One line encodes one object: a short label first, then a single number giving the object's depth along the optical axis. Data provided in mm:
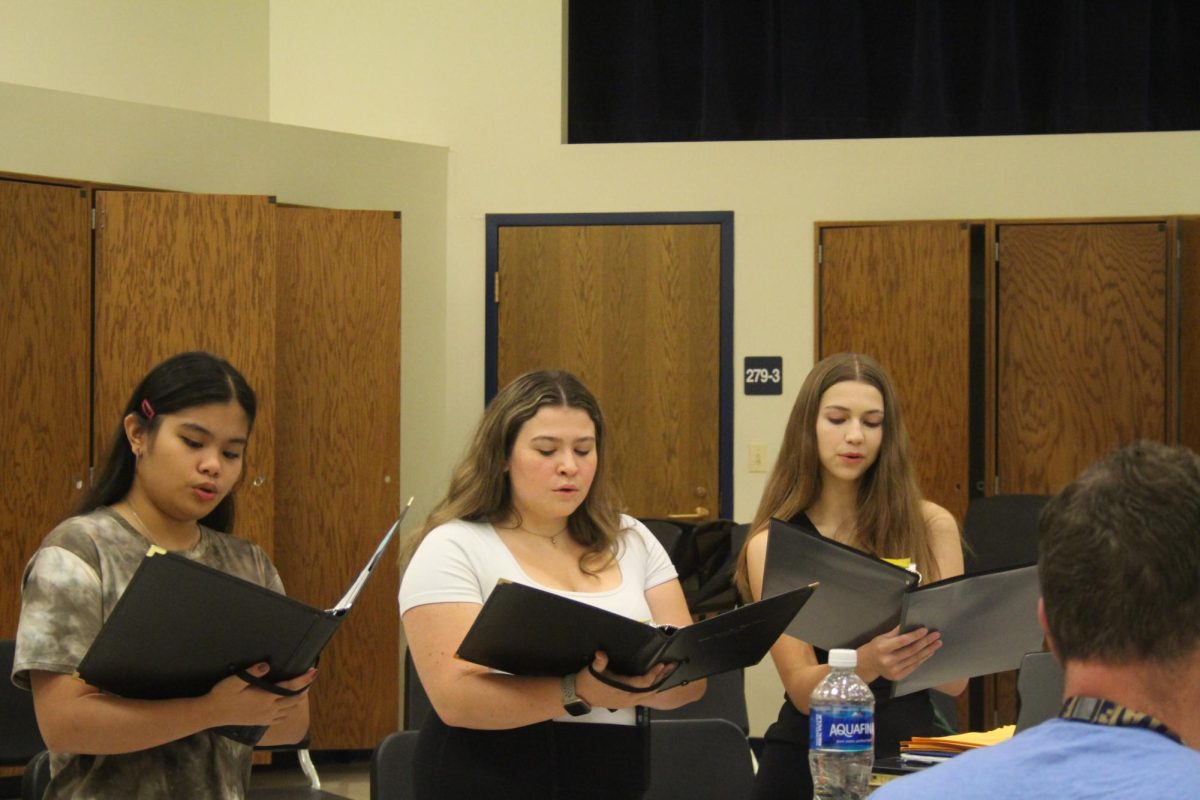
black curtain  6766
